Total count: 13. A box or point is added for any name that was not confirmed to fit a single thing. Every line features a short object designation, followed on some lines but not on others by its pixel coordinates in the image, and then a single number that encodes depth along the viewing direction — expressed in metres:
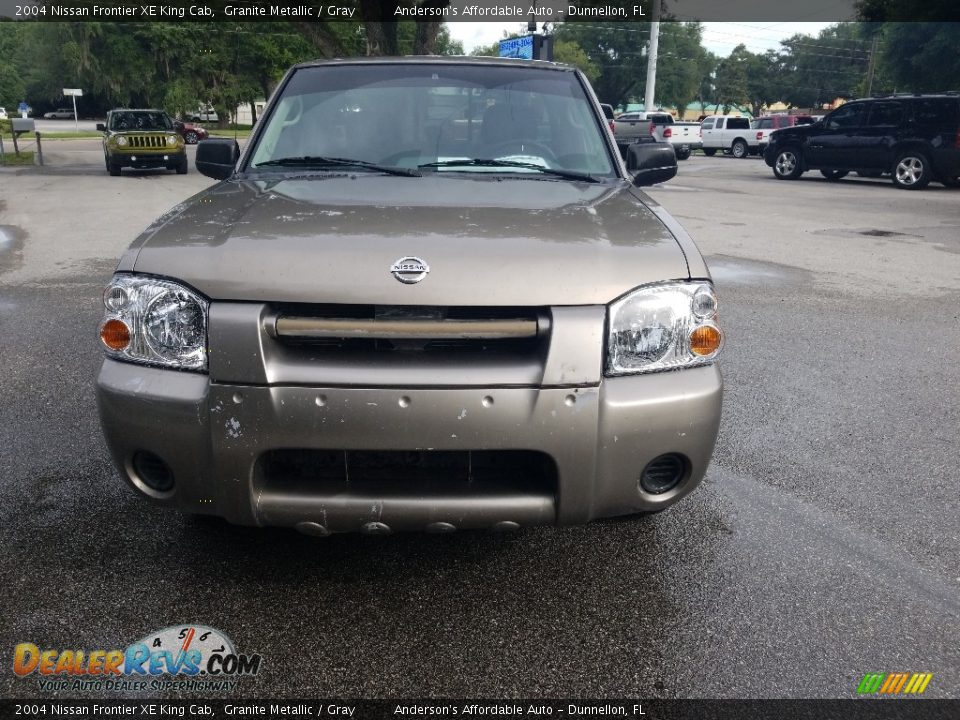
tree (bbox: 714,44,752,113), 93.44
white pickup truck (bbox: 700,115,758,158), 35.16
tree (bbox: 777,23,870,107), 94.88
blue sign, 29.83
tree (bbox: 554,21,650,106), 86.38
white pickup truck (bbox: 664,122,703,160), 33.91
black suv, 16.44
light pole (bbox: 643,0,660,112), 39.53
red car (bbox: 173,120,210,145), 42.31
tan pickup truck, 2.19
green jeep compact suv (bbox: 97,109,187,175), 20.17
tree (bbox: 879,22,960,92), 31.44
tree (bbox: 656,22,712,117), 87.62
